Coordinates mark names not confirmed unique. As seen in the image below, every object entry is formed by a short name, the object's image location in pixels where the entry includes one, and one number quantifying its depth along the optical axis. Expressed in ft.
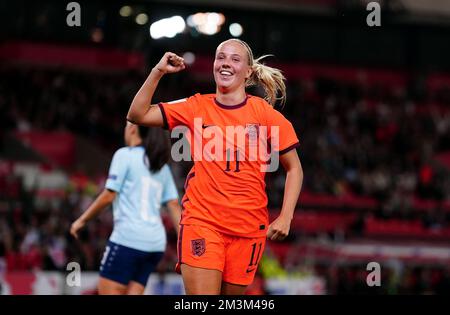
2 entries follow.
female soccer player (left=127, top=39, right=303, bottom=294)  38.93
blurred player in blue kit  51.26
